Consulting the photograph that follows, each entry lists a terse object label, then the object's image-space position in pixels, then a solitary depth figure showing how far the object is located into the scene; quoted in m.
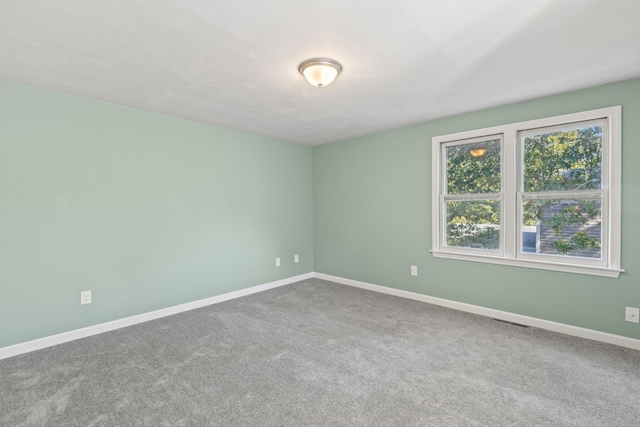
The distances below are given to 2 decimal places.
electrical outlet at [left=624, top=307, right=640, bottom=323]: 2.59
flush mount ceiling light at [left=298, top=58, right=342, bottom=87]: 2.20
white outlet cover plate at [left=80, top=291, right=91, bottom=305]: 2.90
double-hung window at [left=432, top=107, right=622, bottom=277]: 2.75
